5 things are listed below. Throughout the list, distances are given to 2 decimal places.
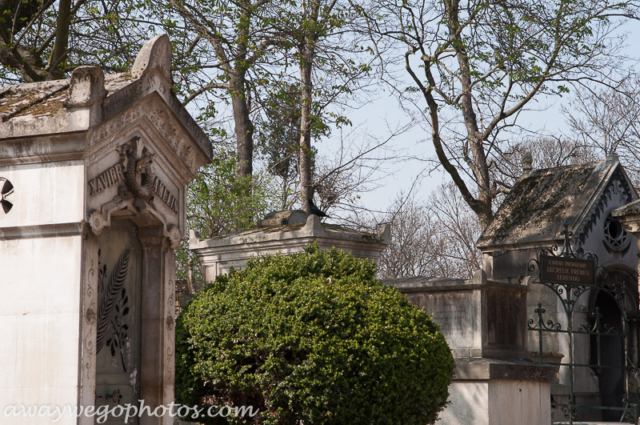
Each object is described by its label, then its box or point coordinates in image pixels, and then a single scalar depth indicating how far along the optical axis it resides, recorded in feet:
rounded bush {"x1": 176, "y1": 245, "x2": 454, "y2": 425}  22.26
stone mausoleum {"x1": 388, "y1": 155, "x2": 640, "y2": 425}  33.42
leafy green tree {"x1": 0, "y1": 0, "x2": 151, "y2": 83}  40.60
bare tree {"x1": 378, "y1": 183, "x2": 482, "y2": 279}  127.65
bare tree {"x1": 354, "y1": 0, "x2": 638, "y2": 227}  67.10
